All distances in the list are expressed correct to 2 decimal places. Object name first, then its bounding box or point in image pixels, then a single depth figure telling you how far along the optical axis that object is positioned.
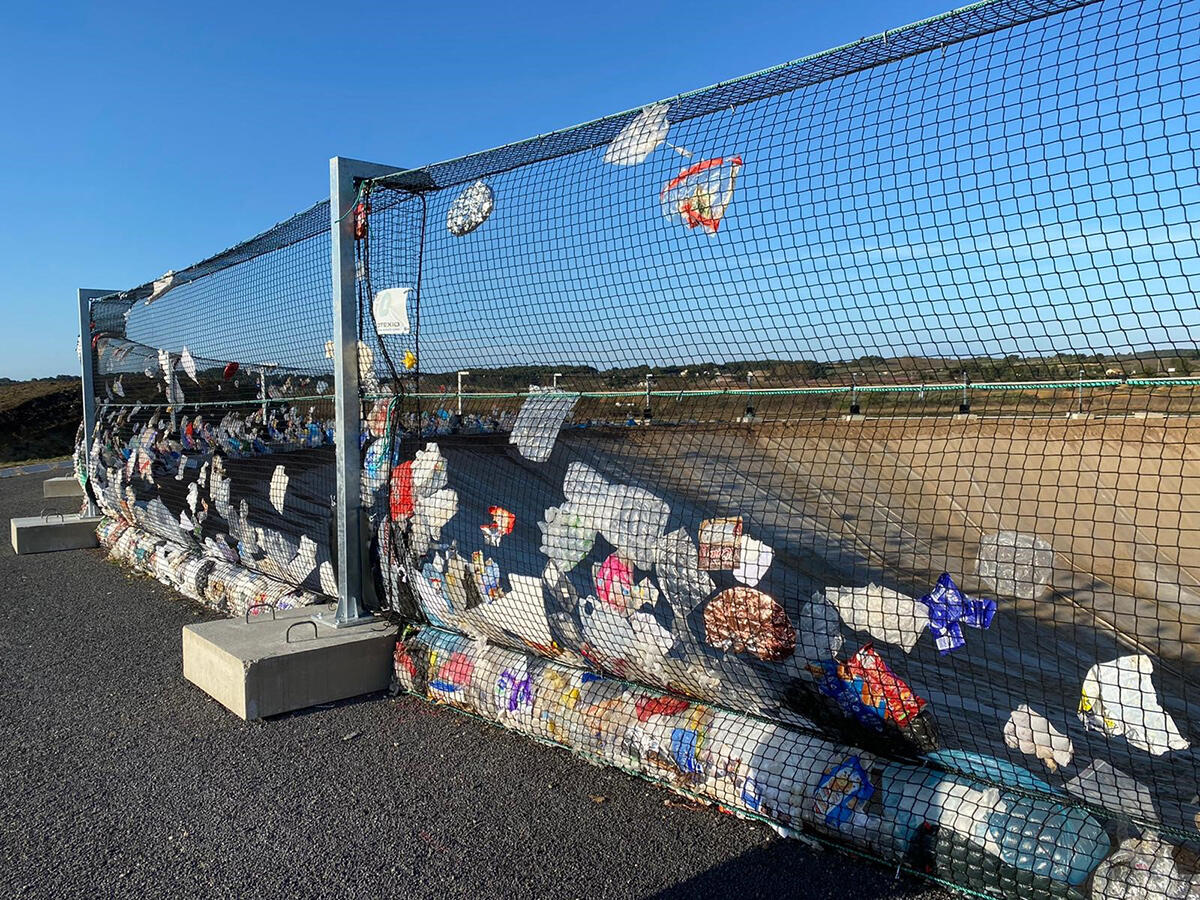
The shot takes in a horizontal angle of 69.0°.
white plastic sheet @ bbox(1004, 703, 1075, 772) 2.57
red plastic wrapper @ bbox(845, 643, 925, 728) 2.82
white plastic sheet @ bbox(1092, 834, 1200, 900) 2.28
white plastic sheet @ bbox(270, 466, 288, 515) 5.57
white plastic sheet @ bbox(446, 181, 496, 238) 4.16
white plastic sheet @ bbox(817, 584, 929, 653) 2.75
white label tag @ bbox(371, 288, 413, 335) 4.59
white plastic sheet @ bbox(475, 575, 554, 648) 3.81
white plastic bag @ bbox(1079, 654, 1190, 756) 2.37
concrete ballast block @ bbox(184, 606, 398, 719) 4.15
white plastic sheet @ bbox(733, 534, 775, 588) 3.05
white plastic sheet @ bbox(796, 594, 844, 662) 2.92
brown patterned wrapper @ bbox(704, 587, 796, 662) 3.02
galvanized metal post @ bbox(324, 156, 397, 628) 4.71
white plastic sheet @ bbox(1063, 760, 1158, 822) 2.44
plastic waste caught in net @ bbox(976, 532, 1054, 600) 2.64
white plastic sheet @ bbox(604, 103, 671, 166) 3.43
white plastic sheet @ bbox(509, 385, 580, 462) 3.76
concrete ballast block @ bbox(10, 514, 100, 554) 8.70
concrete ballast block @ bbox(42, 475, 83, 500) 12.01
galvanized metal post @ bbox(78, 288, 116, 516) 9.56
